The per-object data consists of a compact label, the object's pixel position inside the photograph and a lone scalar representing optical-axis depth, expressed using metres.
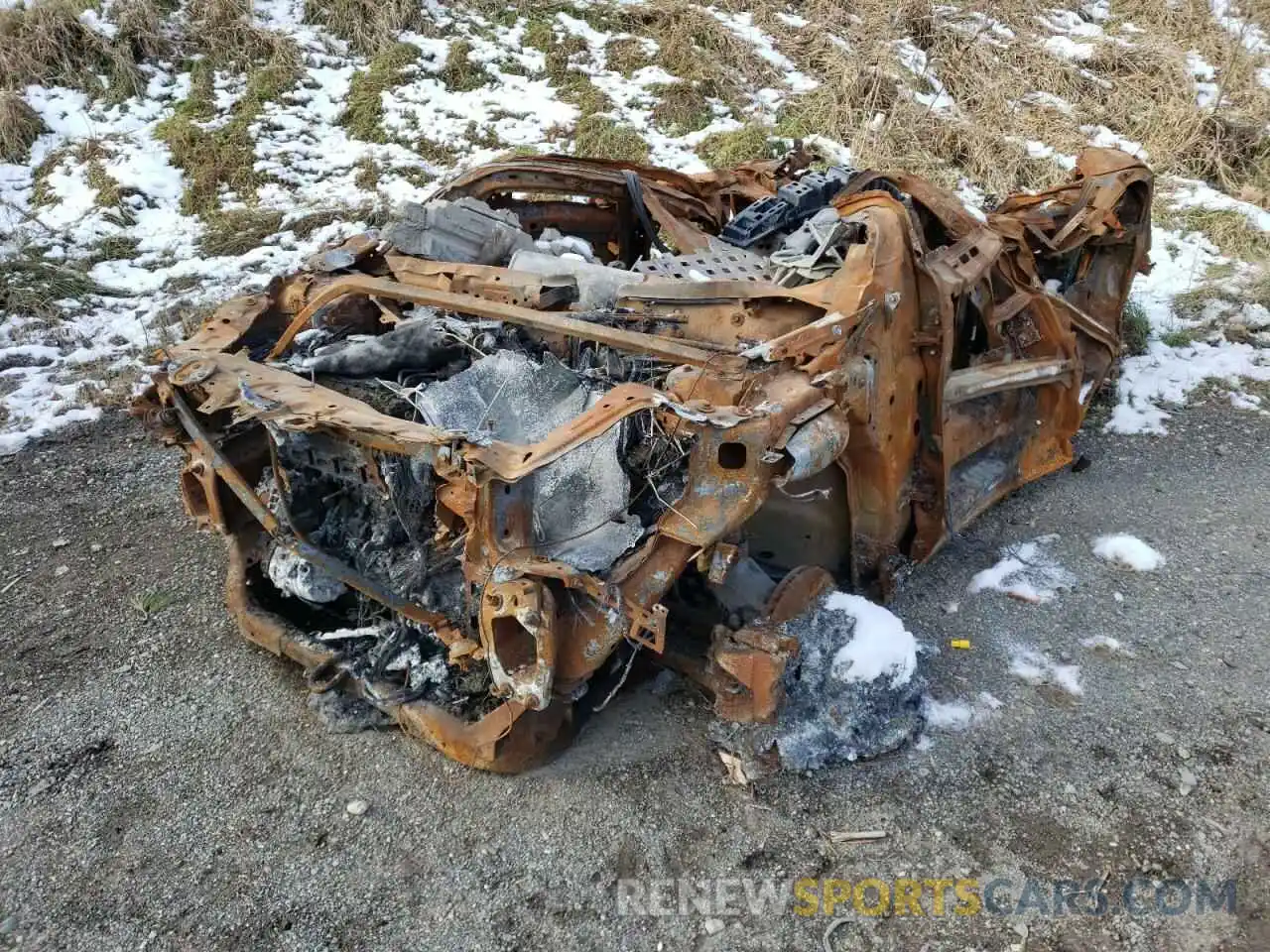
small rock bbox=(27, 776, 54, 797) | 2.77
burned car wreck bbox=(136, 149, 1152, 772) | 2.45
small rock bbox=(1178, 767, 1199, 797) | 2.68
